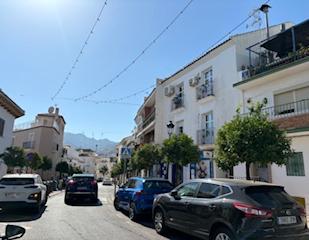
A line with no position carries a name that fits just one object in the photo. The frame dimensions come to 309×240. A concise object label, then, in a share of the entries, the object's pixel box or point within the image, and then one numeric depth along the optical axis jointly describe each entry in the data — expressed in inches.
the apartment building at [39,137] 1407.3
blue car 338.1
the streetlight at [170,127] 567.5
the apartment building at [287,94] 403.8
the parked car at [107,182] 1896.6
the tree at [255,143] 309.6
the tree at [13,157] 652.4
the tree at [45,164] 1080.1
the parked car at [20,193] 364.9
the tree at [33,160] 850.8
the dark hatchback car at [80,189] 524.3
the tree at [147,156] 754.9
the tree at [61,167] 1466.2
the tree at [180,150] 516.7
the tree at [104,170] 3630.8
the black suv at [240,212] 177.2
